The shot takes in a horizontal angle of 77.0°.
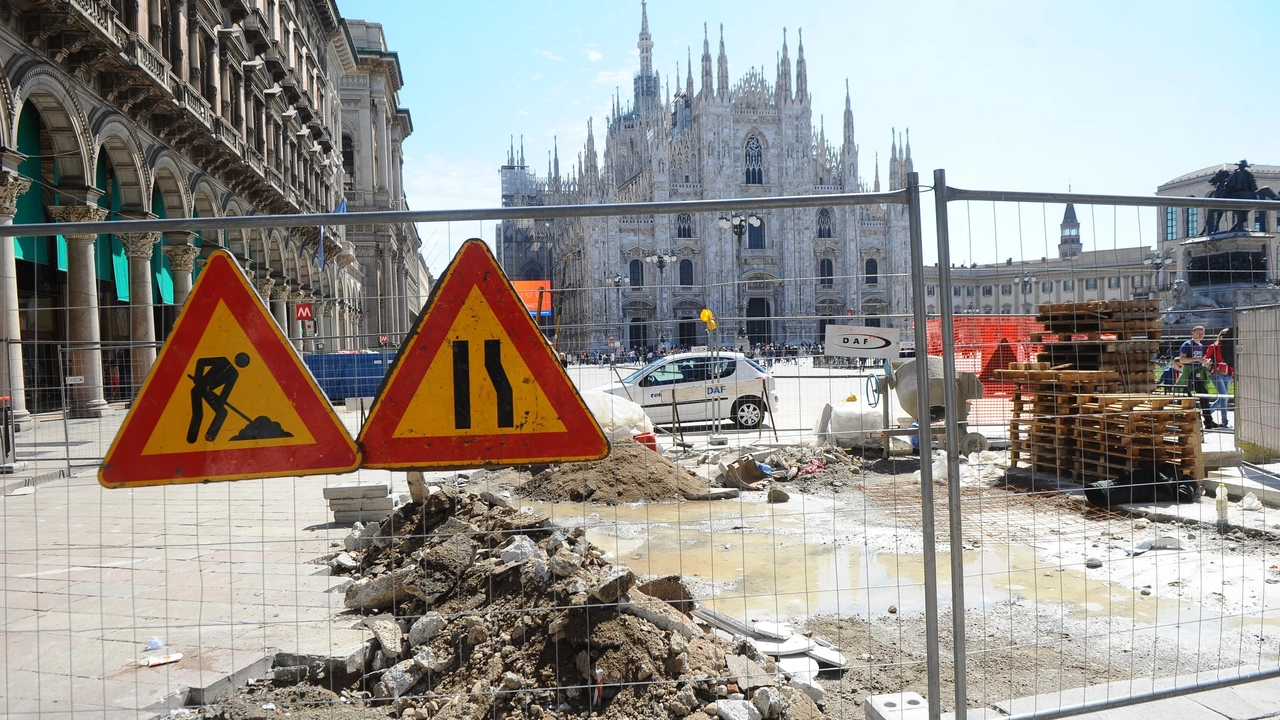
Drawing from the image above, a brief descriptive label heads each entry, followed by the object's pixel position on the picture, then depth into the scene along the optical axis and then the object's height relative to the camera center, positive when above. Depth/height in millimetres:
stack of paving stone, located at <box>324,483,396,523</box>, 7773 -1303
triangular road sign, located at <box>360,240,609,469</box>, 3014 -107
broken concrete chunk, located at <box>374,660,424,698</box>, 3695 -1451
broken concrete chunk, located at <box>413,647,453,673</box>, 3814 -1411
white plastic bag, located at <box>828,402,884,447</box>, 10734 -940
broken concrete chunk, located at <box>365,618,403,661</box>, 3951 -1337
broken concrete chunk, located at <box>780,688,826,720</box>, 3508 -1561
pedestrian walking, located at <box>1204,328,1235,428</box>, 12180 -506
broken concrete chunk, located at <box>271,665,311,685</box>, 3896 -1471
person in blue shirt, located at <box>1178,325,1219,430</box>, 9633 -388
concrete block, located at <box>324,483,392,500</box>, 7750 -1181
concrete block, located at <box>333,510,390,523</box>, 7781 -1424
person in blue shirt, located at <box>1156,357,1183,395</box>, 8830 -511
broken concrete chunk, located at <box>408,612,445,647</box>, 4055 -1331
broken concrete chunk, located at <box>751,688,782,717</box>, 3365 -1457
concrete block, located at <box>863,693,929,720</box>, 3285 -1498
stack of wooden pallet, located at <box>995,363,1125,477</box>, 8914 -807
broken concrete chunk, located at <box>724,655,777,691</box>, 3627 -1487
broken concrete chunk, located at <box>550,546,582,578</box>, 4215 -1076
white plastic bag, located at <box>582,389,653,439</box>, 10445 -746
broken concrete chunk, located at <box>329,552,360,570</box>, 5996 -1449
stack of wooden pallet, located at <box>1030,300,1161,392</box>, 6663 -41
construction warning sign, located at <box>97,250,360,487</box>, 3000 -121
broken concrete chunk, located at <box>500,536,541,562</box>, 4727 -1110
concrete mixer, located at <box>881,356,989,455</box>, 9117 -506
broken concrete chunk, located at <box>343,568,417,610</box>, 4961 -1388
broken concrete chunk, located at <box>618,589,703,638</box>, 3832 -1230
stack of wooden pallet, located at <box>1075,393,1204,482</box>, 7844 -929
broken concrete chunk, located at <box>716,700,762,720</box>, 3293 -1463
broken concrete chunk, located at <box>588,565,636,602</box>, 3795 -1075
